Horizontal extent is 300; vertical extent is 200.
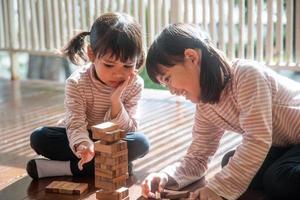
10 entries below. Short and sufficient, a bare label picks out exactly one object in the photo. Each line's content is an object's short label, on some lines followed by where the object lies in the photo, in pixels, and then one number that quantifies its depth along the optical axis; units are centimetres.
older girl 175
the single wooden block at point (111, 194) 175
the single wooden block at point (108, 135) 166
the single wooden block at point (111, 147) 166
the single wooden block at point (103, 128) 166
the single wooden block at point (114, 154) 166
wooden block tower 166
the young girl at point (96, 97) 199
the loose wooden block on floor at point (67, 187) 200
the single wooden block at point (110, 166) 167
